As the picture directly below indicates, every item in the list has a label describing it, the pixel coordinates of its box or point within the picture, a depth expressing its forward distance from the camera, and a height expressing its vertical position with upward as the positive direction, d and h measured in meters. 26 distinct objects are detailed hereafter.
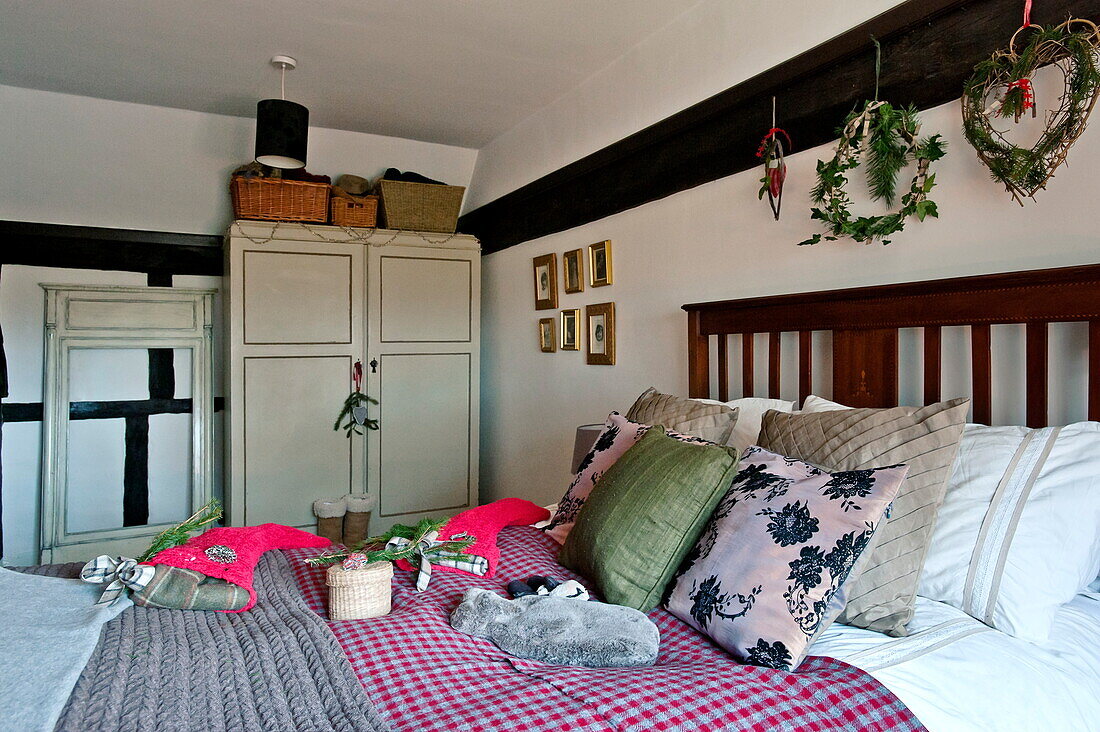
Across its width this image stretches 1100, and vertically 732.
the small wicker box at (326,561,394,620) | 1.32 -0.41
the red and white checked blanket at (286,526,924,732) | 0.97 -0.47
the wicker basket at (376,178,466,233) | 3.87 +0.96
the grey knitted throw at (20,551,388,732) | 0.92 -0.44
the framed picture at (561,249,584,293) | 3.29 +0.51
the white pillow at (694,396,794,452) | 1.94 -0.12
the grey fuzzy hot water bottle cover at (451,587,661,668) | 1.19 -0.45
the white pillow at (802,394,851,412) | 1.80 -0.07
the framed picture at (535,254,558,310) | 3.50 +0.48
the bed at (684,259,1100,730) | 1.13 +0.00
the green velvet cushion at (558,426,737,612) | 1.44 -0.31
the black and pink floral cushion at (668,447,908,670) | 1.18 -0.33
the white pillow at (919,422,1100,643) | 1.28 -0.29
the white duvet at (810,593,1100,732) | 1.10 -0.48
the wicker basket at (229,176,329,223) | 3.54 +0.91
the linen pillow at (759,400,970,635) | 1.29 -0.18
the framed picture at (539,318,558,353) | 3.54 +0.20
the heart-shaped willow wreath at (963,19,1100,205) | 1.42 +0.59
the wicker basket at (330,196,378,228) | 3.76 +0.89
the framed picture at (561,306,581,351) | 3.33 +0.22
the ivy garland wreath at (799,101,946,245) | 1.78 +0.55
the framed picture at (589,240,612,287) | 3.09 +0.50
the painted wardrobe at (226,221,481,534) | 3.57 +0.06
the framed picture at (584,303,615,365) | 3.07 +0.20
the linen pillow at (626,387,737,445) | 1.92 -0.11
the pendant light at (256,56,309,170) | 3.09 +1.10
